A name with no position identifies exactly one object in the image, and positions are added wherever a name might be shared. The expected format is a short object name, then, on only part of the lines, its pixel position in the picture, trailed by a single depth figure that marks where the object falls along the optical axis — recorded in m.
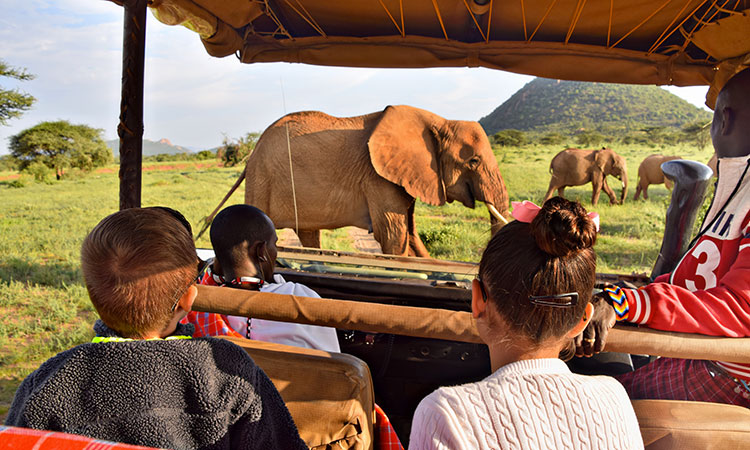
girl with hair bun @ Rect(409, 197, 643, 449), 0.89
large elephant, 6.04
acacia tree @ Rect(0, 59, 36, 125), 18.67
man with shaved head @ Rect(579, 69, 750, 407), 1.30
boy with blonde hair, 0.90
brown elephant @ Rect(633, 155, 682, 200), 15.02
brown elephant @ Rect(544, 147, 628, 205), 14.49
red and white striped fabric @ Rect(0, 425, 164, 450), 0.79
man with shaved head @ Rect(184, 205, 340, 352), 1.86
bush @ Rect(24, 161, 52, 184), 24.61
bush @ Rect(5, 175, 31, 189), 23.02
